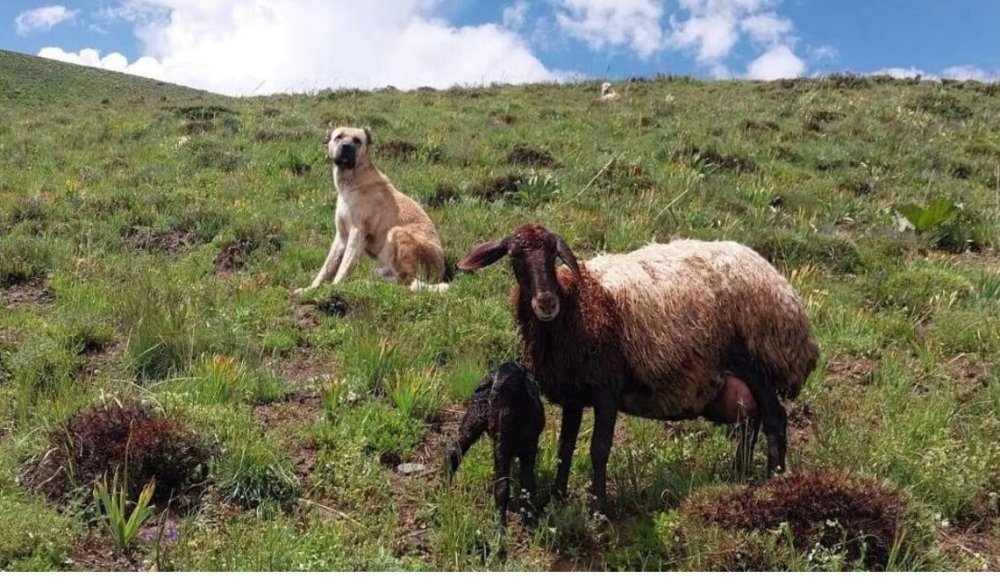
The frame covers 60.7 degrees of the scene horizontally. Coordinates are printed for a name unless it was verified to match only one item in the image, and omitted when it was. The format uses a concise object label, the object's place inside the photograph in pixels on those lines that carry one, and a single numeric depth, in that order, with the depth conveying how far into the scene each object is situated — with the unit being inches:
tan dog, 351.9
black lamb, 176.1
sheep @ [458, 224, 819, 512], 178.1
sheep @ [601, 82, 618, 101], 917.4
